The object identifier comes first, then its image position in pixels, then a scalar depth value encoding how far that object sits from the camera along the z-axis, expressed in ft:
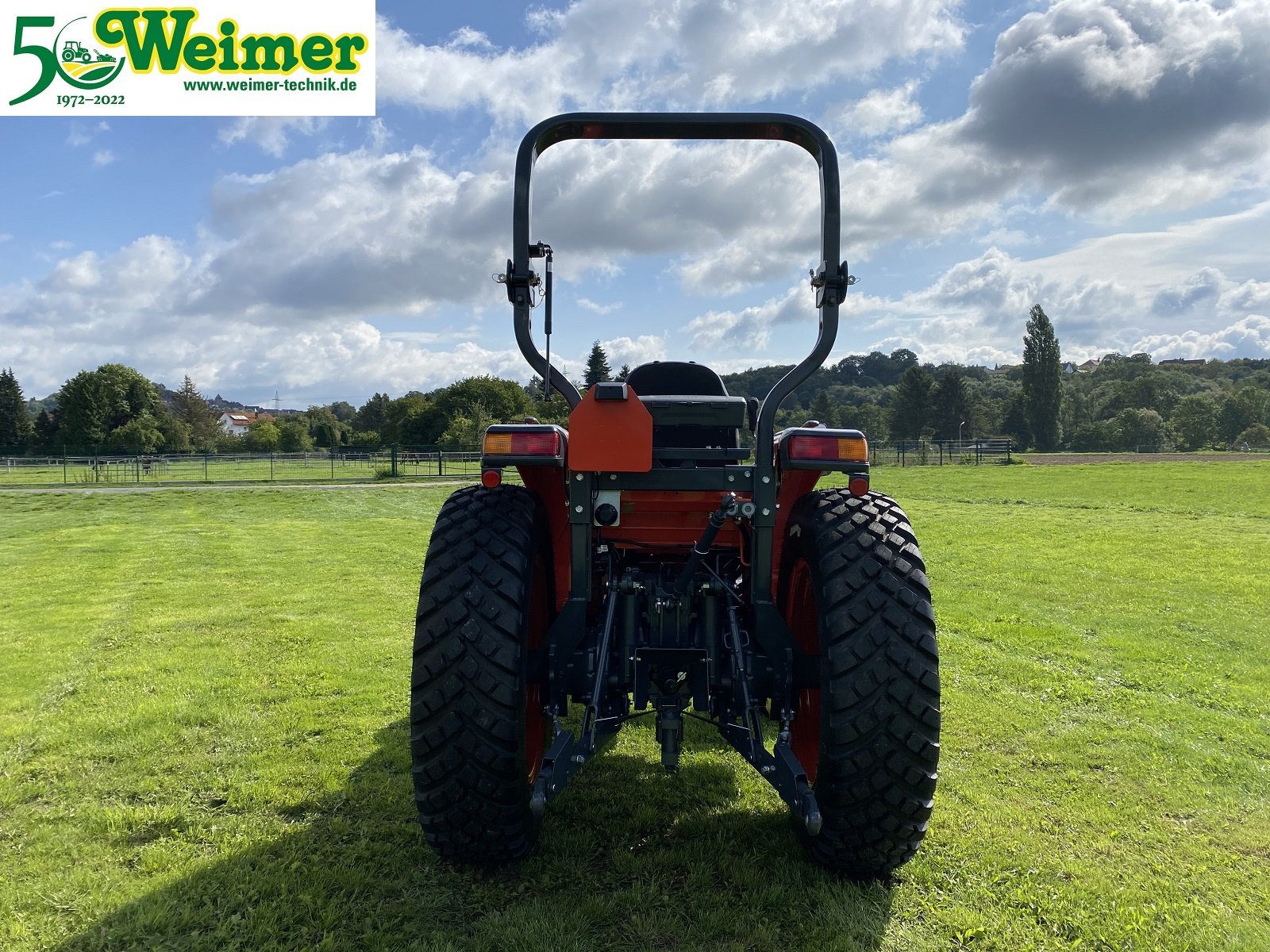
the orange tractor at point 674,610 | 9.18
